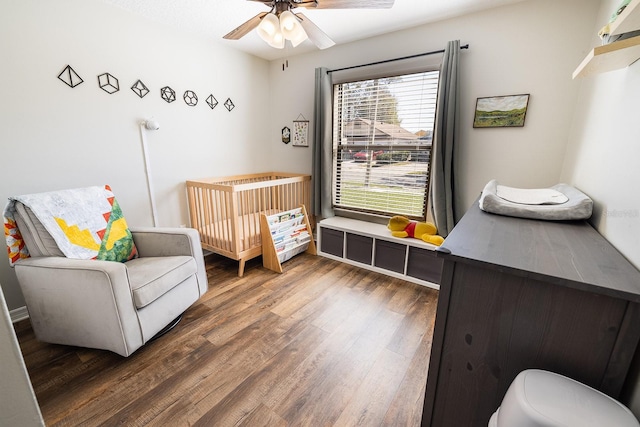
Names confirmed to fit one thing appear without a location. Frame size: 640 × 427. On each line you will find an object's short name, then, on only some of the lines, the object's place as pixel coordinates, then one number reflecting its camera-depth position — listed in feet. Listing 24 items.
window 8.23
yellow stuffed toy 7.70
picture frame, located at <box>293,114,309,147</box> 10.72
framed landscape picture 6.74
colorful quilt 5.01
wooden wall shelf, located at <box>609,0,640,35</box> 2.55
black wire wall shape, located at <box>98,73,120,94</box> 6.86
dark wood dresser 2.33
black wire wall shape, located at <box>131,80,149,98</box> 7.51
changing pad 3.97
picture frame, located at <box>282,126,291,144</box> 11.27
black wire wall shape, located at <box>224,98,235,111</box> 9.91
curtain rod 7.50
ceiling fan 4.91
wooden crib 8.07
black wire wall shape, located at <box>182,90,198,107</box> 8.70
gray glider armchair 4.61
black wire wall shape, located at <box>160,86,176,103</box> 8.13
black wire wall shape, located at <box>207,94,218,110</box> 9.37
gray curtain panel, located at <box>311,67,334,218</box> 9.48
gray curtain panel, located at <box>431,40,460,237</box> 7.13
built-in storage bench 7.75
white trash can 1.99
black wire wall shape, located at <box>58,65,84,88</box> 6.26
